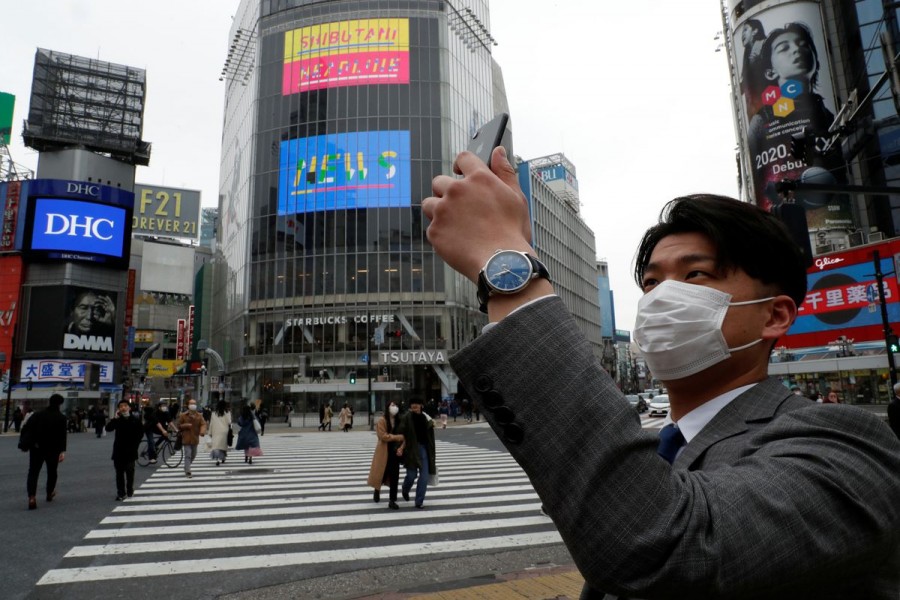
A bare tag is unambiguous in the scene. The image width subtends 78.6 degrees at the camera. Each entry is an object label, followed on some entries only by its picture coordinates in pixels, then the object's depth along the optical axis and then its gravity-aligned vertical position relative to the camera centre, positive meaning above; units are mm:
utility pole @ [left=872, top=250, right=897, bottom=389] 17798 +1410
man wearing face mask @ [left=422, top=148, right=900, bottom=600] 808 -134
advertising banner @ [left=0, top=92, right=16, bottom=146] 63125 +33150
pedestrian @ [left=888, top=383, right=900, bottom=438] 8430 -532
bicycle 16605 -1539
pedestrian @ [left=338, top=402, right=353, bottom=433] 32594 -1258
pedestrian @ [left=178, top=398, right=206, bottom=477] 13727 -733
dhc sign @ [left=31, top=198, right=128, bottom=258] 49344 +16205
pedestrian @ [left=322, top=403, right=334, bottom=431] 33531 -1148
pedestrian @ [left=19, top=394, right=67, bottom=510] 9766 -620
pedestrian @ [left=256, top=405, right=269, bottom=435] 30300 -1051
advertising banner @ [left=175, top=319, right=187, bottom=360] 55625 +6073
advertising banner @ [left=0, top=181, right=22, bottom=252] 50688 +17816
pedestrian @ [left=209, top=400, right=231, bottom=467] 15492 -871
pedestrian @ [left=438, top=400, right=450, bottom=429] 40706 -1092
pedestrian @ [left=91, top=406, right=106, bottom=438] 29703 -873
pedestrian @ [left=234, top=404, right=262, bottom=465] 15945 -1020
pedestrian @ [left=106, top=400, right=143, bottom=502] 10531 -841
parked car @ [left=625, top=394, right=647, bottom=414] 40519 -1332
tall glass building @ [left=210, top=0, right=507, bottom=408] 48688 +18446
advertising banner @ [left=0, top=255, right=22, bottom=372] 48375 +9845
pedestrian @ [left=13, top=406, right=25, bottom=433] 34781 -729
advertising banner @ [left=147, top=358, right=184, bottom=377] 53875 +3481
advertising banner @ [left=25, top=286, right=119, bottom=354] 48200 +7562
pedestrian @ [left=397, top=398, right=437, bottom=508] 9406 -920
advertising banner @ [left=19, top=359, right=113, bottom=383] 46812 +3021
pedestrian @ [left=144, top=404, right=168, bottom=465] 15584 -600
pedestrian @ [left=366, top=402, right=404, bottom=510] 9422 -1111
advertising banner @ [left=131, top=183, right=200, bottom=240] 80938 +27964
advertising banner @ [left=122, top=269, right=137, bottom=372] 53594 +7749
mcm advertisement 37344 +19928
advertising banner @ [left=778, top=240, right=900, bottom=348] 32469 +4901
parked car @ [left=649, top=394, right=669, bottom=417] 35959 -1292
